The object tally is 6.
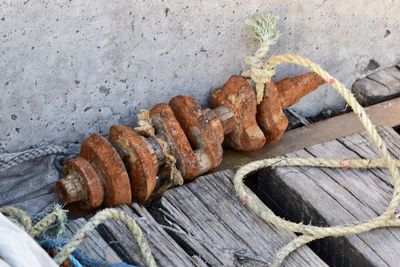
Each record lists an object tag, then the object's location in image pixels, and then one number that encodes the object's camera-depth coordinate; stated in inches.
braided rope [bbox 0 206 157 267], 103.3
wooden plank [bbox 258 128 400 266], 110.3
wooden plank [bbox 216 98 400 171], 128.3
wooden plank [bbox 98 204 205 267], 106.0
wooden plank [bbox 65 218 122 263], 105.1
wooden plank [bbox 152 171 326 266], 108.3
